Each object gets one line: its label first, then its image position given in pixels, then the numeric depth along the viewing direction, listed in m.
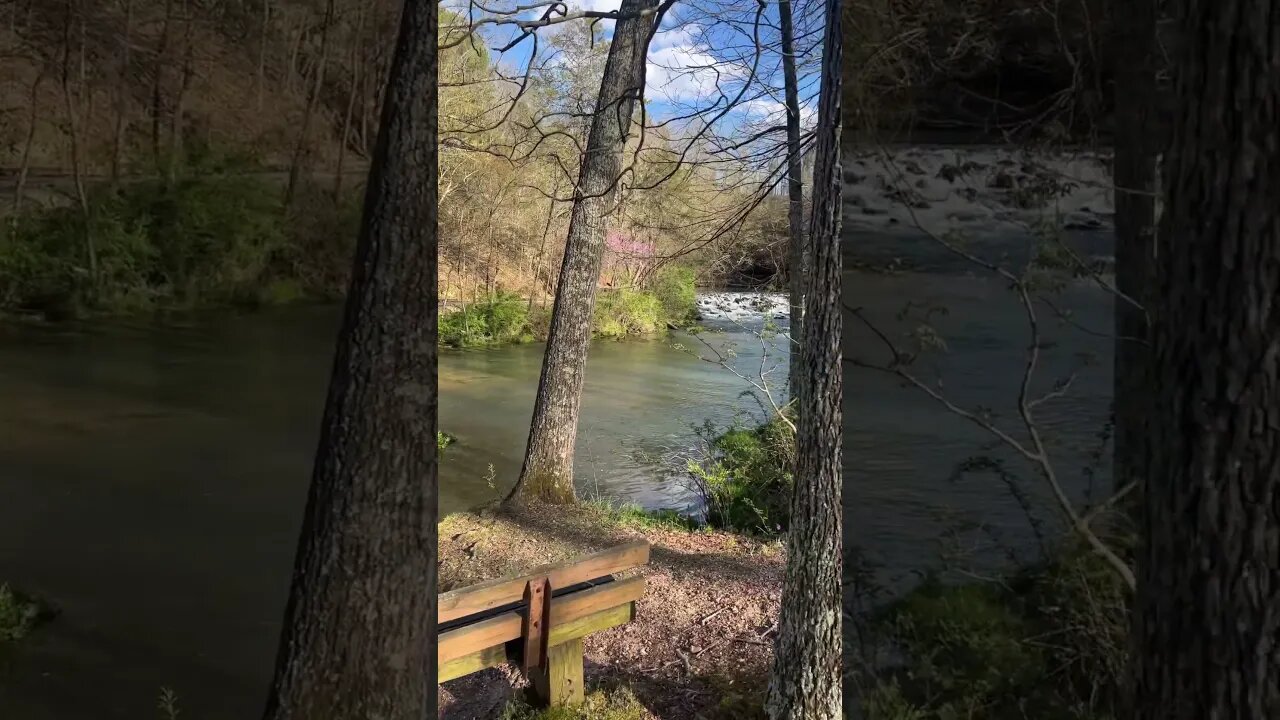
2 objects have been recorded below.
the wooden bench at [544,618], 2.35
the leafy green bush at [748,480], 4.72
